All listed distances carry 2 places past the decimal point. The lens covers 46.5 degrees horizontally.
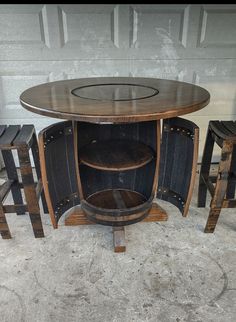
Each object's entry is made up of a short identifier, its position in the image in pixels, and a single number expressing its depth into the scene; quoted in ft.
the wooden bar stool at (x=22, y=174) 5.13
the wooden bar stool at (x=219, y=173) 5.25
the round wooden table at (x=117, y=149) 4.55
